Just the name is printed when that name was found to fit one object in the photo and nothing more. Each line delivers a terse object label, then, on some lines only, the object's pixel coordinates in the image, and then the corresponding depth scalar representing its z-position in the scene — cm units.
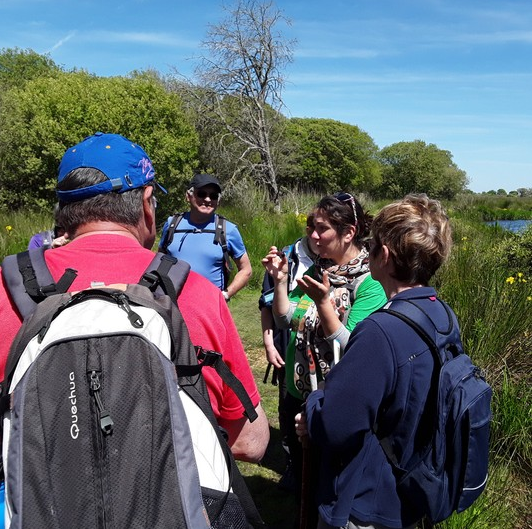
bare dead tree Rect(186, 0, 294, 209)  1911
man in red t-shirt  143
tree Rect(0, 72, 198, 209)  1391
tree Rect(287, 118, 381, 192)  3522
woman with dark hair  260
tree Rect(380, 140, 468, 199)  4631
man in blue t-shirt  441
